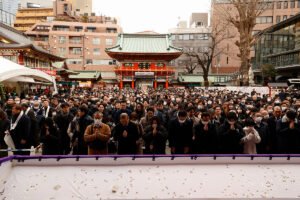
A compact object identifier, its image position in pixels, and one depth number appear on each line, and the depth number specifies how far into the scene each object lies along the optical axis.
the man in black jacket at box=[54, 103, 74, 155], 7.05
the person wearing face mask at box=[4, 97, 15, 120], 9.08
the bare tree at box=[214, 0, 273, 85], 24.78
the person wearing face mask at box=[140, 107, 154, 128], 7.11
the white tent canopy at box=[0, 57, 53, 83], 10.11
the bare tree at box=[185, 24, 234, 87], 56.80
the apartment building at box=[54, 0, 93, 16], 75.10
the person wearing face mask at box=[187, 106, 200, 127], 7.34
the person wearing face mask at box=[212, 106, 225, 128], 7.50
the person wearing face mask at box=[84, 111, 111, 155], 5.48
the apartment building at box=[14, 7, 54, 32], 73.62
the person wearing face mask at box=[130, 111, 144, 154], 6.23
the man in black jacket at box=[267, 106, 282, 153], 6.54
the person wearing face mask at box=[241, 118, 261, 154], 5.76
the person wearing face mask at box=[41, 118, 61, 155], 6.27
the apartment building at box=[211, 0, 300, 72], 53.91
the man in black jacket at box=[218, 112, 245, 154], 5.77
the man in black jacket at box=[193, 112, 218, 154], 5.98
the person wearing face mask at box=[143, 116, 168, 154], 5.99
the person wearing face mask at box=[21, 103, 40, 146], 6.48
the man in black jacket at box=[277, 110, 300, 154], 5.82
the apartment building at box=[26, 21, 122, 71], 56.03
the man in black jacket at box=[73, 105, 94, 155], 6.71
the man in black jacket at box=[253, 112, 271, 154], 6.49
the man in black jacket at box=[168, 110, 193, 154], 6.20
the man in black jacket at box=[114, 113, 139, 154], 5.97
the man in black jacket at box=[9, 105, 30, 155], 6.25
